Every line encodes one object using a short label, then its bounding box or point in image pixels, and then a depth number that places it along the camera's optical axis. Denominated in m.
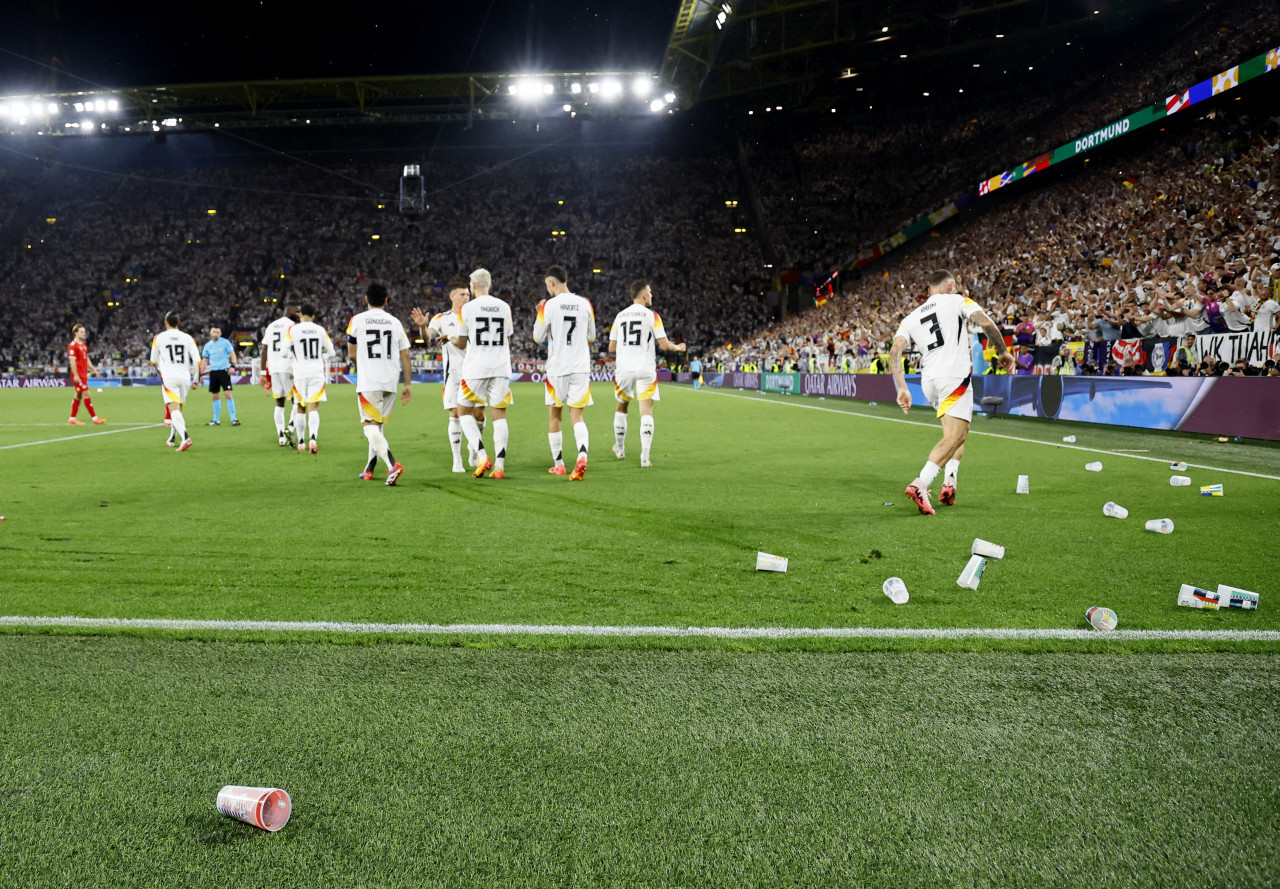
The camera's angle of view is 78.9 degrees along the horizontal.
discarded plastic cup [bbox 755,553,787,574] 4.48
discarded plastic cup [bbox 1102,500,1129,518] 6.02
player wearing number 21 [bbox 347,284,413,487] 8.05
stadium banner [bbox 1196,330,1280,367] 12.65
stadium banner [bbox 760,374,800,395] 30.66
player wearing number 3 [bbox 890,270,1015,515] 6.82
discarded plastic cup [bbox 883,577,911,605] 3.88
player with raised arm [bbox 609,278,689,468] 8.99
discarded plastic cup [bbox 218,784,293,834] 1.94
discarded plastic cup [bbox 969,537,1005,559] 4.64
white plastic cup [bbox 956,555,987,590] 4.12
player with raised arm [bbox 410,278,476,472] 8.72
